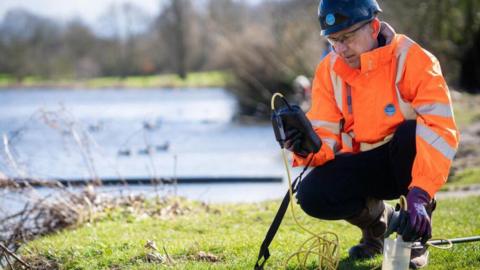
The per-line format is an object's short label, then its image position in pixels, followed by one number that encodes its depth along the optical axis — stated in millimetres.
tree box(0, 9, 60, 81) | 51094
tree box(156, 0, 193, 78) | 51125
